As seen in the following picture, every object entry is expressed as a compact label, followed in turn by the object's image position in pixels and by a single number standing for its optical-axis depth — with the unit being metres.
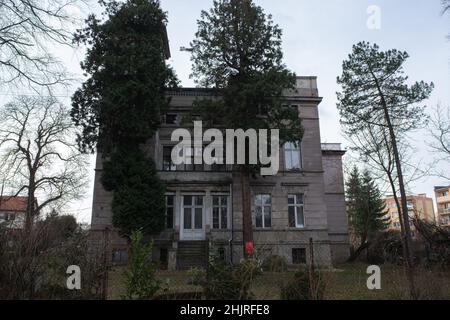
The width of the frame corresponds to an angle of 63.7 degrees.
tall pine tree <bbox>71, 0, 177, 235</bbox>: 21.03
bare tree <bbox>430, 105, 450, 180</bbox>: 19.16
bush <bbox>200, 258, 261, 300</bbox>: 7.61
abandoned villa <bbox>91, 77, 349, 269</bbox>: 23.67
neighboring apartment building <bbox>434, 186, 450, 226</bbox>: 86.25
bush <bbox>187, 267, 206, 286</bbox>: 8.53
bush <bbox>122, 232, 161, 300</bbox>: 7.57
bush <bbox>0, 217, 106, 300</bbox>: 7.03
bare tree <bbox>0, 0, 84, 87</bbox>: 6.95
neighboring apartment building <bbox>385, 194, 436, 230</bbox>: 87.01
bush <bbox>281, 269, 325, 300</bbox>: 7.94
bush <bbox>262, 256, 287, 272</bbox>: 9.21
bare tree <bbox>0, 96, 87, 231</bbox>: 27.98
